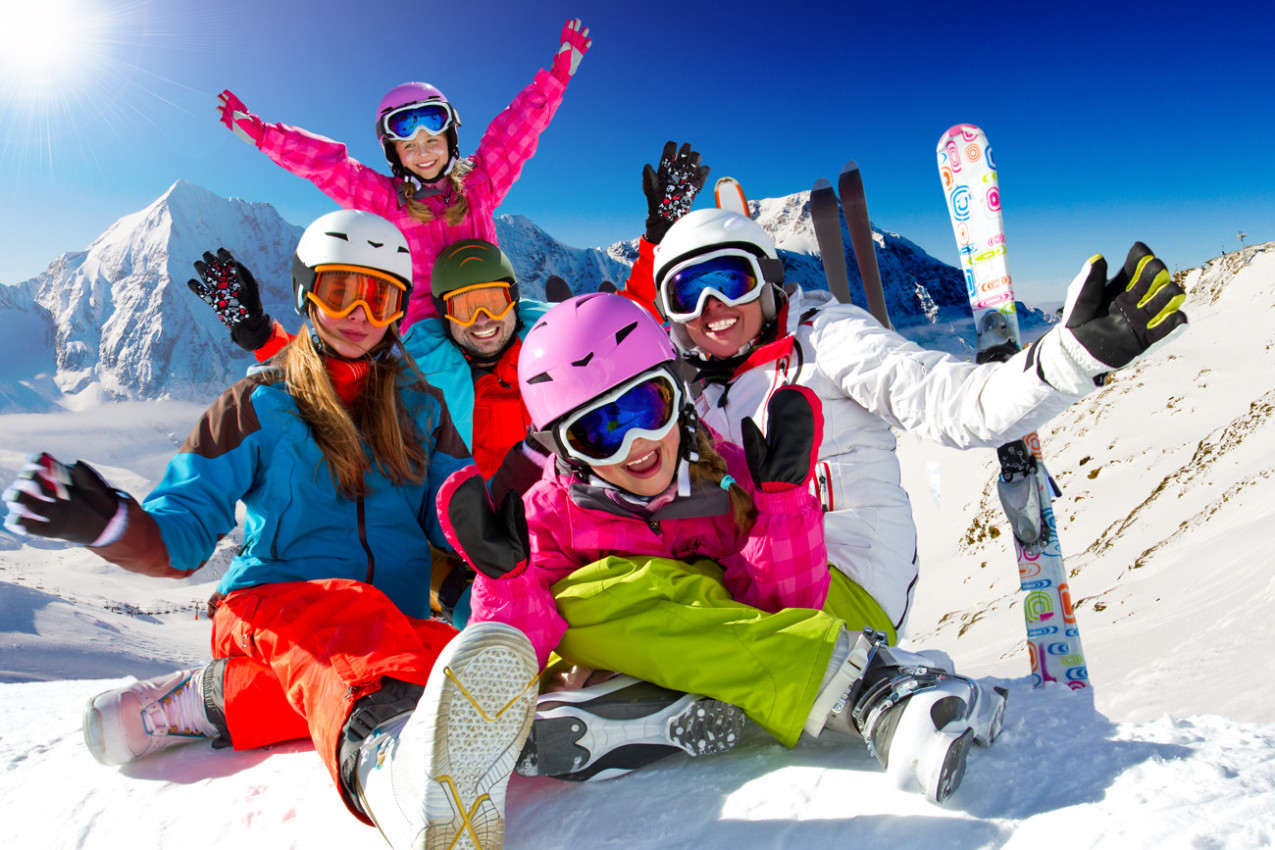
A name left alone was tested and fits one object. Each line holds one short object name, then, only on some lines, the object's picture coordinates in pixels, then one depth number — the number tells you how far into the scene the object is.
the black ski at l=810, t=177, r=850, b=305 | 4.84
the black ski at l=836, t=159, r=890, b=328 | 4.73
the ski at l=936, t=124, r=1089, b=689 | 2.80
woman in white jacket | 1.41
